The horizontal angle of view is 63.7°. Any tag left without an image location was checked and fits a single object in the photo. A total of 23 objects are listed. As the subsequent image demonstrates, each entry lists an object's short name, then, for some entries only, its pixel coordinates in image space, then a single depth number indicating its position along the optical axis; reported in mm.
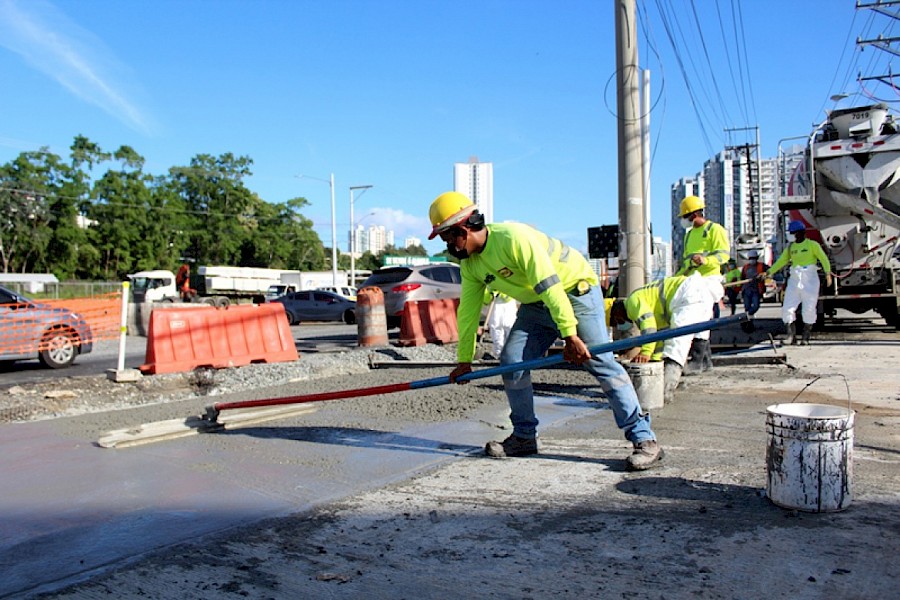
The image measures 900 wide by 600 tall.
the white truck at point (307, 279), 59688
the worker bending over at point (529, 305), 4160
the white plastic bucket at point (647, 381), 6051
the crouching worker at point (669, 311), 6484
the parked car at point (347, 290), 42625
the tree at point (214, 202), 67625
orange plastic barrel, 12891
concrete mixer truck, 12297
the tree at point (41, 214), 54969
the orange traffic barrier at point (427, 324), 12703
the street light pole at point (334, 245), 45906
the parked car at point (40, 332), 10859
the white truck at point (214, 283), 42062
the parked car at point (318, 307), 25469
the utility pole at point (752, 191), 45844
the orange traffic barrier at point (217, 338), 8523
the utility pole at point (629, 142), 9492
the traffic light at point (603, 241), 12227
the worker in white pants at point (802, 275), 10961
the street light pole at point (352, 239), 48844
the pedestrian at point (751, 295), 15500
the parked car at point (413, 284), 15289
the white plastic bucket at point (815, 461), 3309
